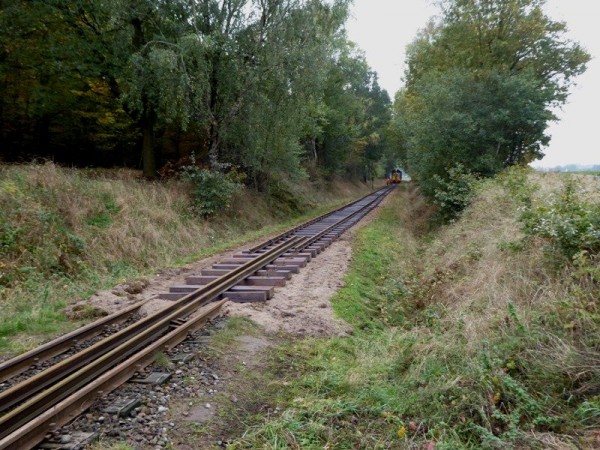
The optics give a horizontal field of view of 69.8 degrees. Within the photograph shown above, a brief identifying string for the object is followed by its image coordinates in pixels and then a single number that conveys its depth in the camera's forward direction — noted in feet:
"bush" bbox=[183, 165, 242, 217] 54.80
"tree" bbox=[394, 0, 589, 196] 56.95
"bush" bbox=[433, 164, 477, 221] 53.67
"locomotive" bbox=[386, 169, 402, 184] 232.94
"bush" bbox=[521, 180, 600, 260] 17.78
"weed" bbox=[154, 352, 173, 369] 15.96
